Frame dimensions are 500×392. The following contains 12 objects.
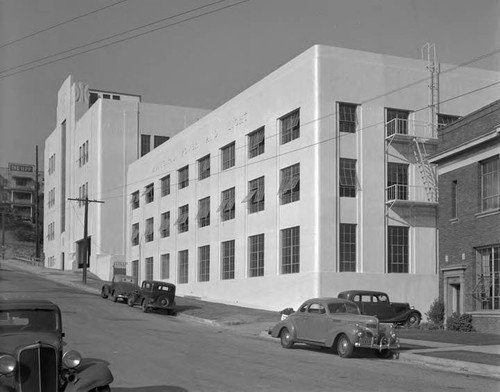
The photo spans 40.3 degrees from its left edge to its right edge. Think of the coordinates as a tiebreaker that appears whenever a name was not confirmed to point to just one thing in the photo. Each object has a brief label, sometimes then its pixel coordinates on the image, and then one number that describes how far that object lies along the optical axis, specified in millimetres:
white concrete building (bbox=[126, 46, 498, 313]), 34750
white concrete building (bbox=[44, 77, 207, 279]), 65938
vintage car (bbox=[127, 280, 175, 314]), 34469
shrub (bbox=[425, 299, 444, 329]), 30391
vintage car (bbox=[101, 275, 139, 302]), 39375
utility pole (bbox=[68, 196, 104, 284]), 54188
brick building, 27250
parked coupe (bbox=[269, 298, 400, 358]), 18172
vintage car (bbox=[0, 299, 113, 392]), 8438
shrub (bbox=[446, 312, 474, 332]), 27484
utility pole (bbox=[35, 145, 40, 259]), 88638
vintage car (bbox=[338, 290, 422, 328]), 28328
